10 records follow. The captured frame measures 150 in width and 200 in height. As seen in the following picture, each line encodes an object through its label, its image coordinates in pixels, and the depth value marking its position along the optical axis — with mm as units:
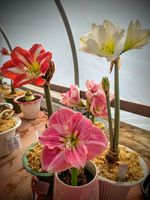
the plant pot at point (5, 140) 780
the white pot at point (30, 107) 1106
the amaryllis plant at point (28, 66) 465
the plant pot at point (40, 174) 566
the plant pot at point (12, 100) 1233
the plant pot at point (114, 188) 494
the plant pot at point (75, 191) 422
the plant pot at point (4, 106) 1064
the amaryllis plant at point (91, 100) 568
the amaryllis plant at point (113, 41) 433
